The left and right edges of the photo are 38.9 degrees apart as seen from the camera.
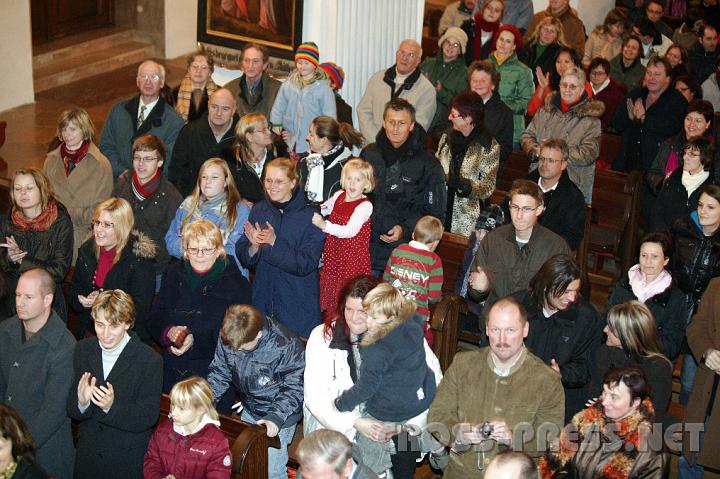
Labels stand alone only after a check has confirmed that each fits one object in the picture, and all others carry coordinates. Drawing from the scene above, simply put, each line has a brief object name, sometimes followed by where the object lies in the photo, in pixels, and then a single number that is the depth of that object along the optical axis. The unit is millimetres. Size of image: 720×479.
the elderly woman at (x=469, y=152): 7273
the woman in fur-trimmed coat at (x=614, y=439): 4703
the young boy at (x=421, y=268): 6102
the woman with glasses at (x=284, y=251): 6344
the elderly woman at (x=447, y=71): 9453
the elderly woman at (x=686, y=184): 7277
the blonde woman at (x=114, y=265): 6078
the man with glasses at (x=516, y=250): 6066
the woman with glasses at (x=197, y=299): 5812
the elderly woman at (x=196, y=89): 8414
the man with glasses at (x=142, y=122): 8031
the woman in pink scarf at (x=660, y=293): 5957
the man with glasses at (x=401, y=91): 8586
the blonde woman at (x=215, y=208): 6570
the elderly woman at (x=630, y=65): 10602
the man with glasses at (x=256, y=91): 8594
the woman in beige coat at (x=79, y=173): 7293
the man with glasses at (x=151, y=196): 6852
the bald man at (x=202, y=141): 7691
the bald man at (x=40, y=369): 5473
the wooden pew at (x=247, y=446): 4895
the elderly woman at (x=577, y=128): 8047
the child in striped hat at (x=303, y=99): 8242
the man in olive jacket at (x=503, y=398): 4898
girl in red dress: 6488
